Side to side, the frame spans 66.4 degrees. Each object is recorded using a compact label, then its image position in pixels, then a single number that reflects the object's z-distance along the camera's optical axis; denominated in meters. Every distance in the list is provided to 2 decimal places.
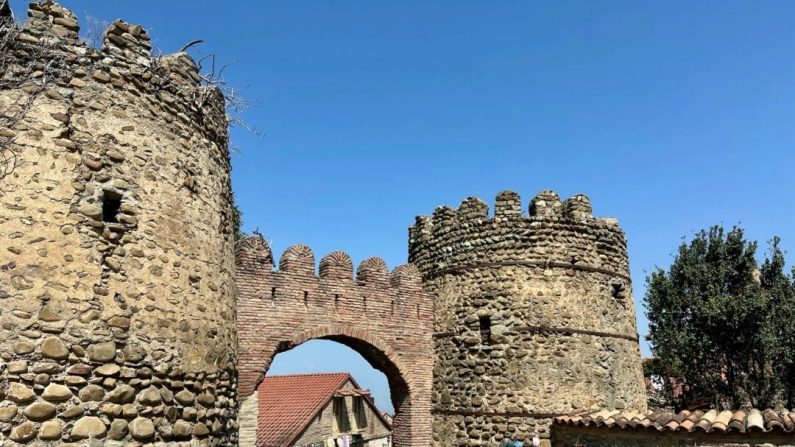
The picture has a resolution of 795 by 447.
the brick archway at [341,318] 9.97
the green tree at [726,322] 15.23
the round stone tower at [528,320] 10.74
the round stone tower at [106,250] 3.95
